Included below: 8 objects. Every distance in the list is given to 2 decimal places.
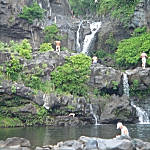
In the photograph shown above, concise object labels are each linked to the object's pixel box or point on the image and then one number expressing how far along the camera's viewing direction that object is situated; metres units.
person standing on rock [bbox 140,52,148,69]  35.84
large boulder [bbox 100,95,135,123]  31.06
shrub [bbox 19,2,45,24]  46.97
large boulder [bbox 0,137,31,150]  16.14
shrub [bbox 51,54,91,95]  32.59
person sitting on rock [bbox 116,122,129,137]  18.93
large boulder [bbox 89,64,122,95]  33.84
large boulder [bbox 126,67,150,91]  34.47
